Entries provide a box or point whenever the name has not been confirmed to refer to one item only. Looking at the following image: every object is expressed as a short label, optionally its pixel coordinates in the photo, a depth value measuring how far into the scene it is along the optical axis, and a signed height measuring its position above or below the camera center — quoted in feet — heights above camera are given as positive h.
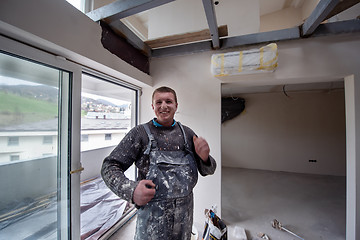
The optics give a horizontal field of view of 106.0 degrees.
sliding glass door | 2.78 -0.59
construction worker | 2.54 -1.04
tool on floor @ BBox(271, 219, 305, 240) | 5.79 -4.58
